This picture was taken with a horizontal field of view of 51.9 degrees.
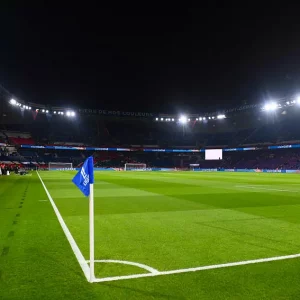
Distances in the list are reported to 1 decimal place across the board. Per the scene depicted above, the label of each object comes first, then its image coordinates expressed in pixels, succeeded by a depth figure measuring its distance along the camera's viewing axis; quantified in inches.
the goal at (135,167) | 3289.9
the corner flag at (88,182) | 185.9
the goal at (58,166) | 2992.1
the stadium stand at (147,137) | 3016.7
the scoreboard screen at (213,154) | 3184.1
